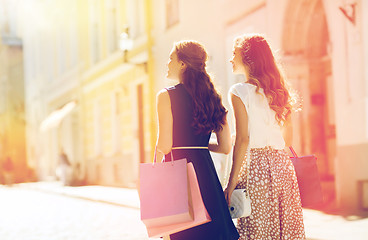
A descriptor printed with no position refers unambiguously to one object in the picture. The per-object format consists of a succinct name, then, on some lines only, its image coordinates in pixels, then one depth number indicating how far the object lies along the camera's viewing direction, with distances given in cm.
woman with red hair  350
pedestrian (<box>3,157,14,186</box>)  3145
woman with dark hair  350
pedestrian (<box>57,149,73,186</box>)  2283
